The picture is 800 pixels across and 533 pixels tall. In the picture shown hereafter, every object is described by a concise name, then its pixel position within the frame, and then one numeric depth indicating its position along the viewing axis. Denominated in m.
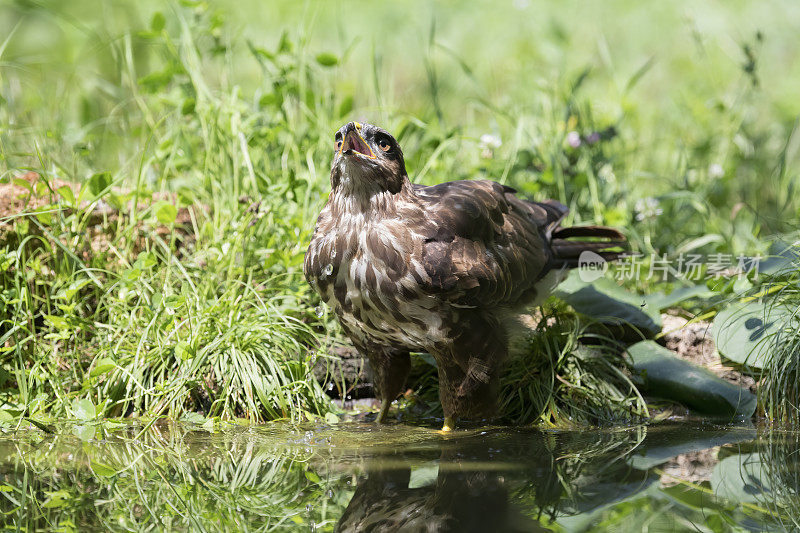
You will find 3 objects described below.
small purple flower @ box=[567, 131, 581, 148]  10.45
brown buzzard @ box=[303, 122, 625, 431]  6.57
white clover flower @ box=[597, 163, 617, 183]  11.02
